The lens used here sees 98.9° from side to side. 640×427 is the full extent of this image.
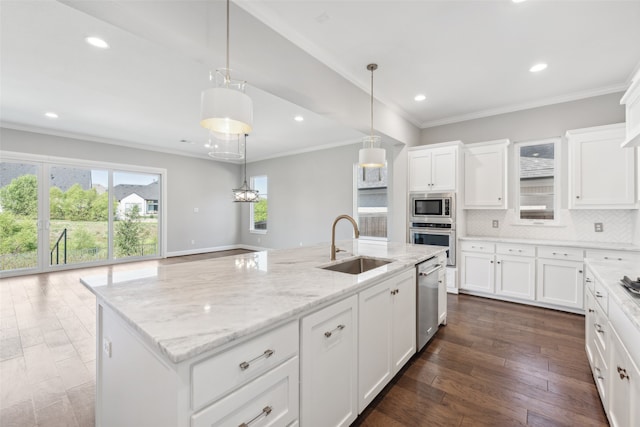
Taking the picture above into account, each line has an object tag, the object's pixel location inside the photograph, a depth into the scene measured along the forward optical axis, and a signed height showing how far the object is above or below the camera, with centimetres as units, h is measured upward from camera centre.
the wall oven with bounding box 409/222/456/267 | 419 -35
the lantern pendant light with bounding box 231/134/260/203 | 564 +36
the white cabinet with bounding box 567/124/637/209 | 324 +54
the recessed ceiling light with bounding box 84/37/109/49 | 258 +163
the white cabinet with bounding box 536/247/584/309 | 338 -81
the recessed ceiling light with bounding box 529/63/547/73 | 306 +165
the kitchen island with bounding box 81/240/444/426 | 89 -48
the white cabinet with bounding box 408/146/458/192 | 423 +71
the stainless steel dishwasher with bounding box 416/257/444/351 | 240 -80
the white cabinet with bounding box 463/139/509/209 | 412 +59
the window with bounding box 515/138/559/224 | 399 +48
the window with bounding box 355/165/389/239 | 601 +22
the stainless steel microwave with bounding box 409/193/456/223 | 421 +9
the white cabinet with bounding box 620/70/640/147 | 156 +60
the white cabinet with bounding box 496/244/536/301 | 369 -81
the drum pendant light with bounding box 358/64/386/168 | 290 +59
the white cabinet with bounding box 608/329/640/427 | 120 -84
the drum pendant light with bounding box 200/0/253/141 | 147 +58
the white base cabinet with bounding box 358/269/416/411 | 169 -84
